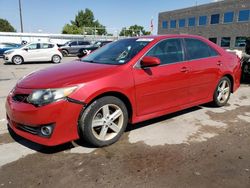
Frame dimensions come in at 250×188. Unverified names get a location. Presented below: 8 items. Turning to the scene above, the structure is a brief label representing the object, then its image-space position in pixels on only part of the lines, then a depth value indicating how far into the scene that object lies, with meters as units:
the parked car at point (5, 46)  17.44
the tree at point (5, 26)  67.93
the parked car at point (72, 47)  19.85
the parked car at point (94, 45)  19.08
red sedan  2.46
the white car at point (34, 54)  12.73
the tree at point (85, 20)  73.13
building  26.48
